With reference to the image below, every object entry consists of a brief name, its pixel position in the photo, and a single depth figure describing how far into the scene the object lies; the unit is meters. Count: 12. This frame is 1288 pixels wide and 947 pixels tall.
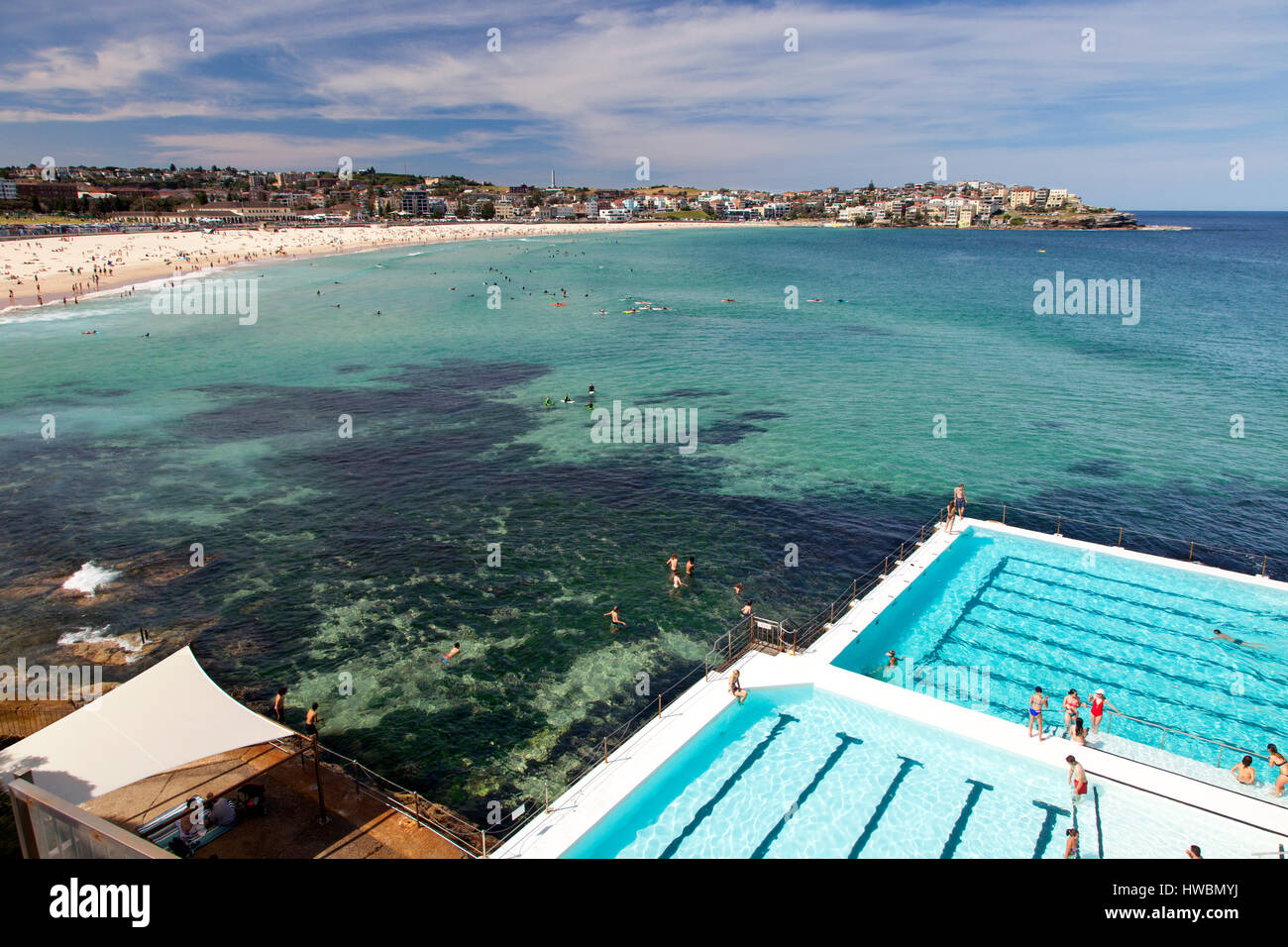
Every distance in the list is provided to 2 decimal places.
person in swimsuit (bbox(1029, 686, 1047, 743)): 18.64
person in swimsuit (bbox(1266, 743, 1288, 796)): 17.30
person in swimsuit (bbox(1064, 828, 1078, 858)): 15.15
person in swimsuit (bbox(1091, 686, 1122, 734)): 19.44
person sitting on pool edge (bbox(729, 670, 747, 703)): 20.39
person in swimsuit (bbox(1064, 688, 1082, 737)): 19.03
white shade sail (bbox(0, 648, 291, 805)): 14.94
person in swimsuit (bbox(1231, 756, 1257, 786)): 17.39
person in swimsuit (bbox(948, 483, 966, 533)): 30.86
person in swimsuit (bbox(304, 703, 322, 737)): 17.42
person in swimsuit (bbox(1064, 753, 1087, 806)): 17.14
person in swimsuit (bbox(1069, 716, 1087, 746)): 18.70
